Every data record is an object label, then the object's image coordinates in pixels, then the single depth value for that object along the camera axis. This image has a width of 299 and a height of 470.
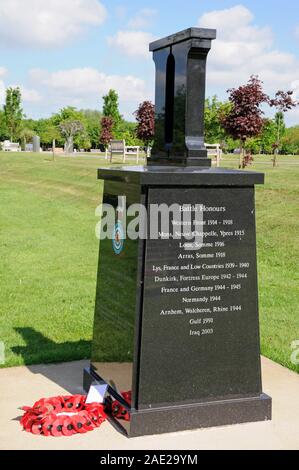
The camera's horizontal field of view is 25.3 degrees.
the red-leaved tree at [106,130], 45.81
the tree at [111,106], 64.31
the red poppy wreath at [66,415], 4.44
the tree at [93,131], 81.69
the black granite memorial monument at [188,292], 4.41
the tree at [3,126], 74.69
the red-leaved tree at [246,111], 24.75
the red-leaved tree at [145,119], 33.16
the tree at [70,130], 50.38
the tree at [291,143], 73.06
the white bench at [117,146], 32.17
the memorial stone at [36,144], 61.46
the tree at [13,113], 70.50
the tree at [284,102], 26.36
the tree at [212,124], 38.06
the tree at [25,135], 75.26
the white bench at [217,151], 21.69
